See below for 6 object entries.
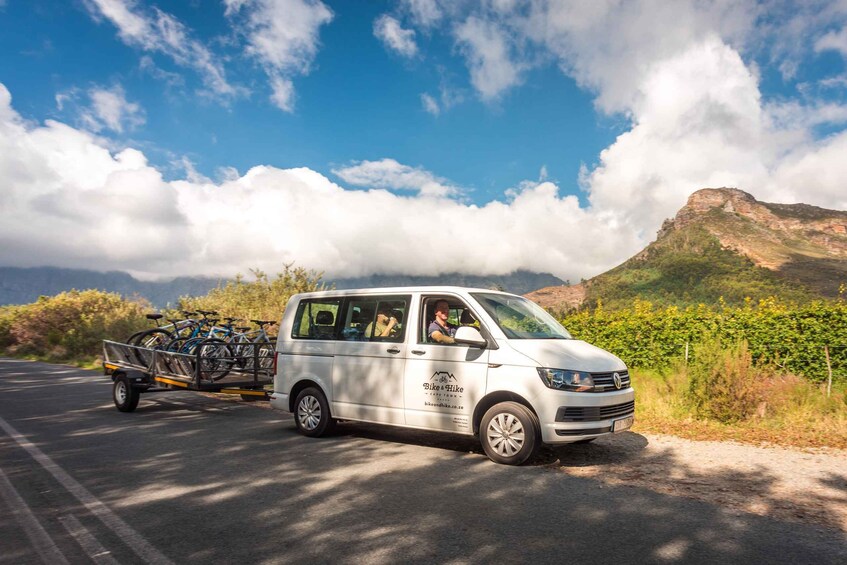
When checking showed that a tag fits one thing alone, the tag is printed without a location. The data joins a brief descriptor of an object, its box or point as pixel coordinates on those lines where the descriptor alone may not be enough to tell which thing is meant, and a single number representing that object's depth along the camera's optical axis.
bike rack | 9.55
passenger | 7.54
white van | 6.14
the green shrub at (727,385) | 8.66
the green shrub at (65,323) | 29.44
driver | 7.15
